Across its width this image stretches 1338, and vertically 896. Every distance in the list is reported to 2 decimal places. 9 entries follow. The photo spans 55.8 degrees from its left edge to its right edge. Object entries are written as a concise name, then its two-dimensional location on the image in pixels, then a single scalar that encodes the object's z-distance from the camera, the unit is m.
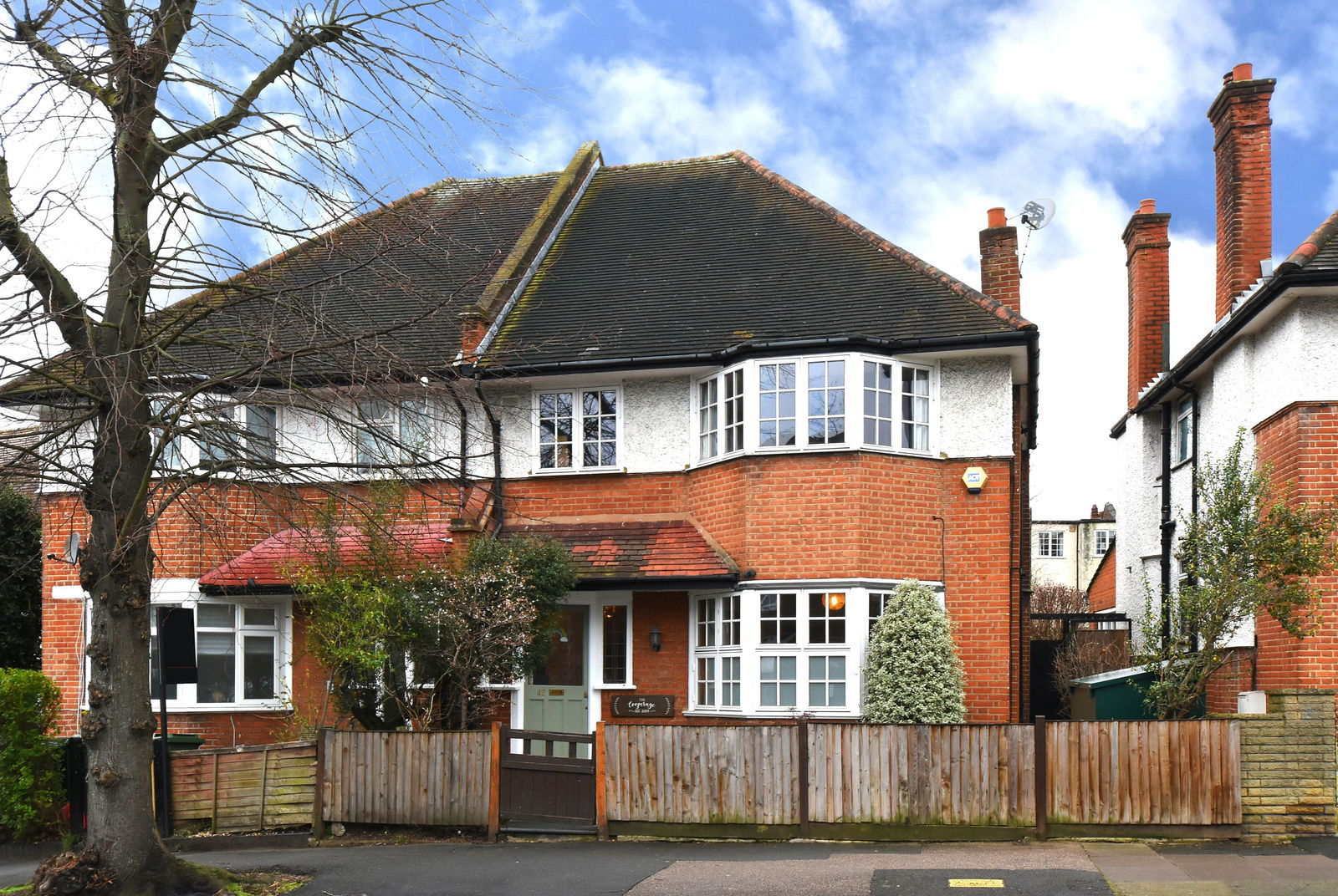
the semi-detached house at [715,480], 16.28
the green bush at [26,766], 13.84
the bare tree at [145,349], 9.41
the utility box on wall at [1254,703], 12.70
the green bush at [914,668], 14.86
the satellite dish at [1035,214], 20.20
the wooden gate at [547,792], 13.09
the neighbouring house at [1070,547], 55.31
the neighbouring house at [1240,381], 14.17
